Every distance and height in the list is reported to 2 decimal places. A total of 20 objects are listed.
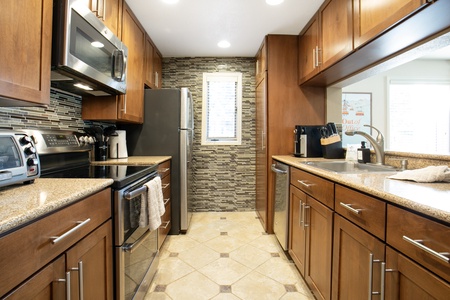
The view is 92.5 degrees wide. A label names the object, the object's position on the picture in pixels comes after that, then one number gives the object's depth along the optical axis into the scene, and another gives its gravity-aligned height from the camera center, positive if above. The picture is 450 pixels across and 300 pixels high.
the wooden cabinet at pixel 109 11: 1.40 +1.00
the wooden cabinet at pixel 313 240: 1.21 -0.56
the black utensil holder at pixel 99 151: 1.92 -0.01
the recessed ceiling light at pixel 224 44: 2.65 +1.36
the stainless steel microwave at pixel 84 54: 1.09 +0.58
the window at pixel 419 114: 2.24 +0.47
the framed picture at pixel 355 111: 2.96 +0.61
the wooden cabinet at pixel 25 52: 0.78 +0.39
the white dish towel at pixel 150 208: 1.33 -0.37
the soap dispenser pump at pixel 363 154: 1.71 +0.01
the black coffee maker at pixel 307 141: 2.27 +0.14
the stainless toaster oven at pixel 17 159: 0.80 -0.04
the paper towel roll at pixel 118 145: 2.09 +0.05
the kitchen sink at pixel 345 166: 1.58 -0.09
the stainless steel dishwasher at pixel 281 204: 1.89 -0.48
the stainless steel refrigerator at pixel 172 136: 2.41 +0.17
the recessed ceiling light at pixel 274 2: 1.85 +1.31
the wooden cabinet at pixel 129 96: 1.83 +0.54
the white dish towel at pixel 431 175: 0.94 -0.08
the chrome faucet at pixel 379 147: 1.57 +0.06
